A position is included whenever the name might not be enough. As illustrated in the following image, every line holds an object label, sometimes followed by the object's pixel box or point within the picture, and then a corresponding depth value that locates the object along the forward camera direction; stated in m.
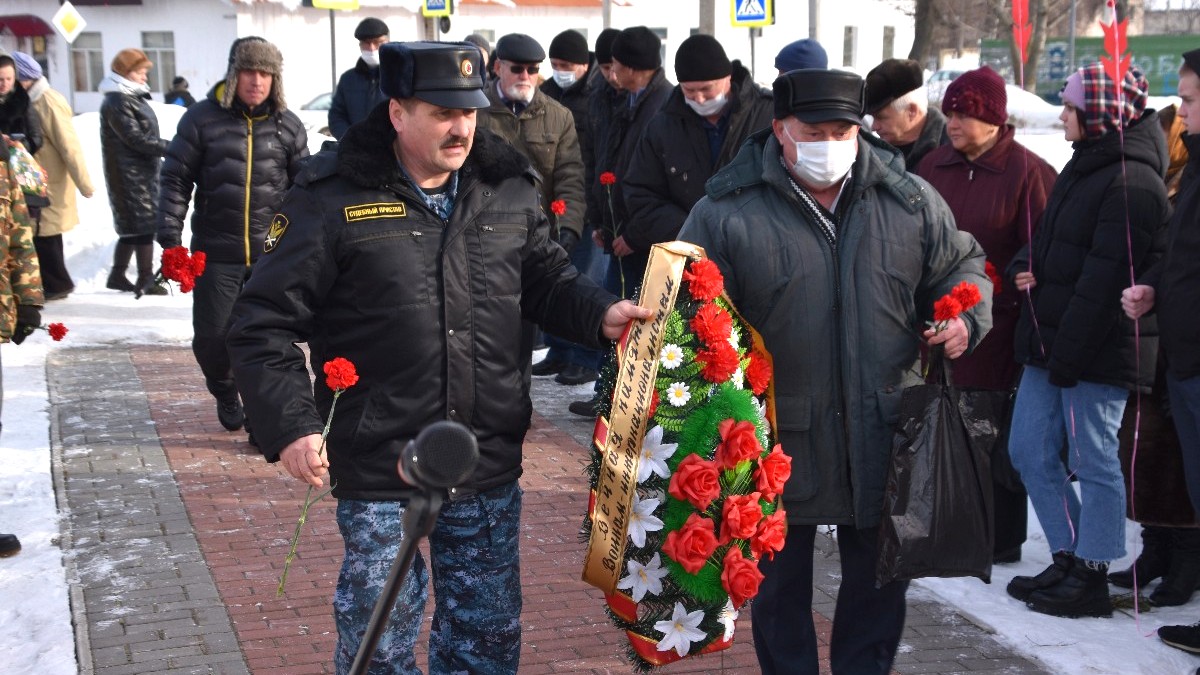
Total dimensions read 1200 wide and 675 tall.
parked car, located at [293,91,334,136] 25.22
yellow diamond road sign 22.97
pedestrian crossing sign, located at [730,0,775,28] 13.27
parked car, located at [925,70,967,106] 28.62
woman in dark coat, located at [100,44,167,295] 13.47
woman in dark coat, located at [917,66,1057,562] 5.99
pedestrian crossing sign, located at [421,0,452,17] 15.30
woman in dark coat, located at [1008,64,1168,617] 5.46
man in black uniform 3.84
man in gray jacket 4.27
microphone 2.06
